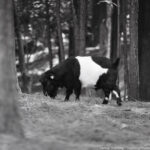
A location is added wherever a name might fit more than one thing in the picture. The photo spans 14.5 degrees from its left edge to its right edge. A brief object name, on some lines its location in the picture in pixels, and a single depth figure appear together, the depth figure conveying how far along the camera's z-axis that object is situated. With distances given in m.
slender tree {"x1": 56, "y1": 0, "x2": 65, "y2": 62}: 26.07
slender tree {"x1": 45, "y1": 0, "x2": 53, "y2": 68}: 30.11
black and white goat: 18.50
